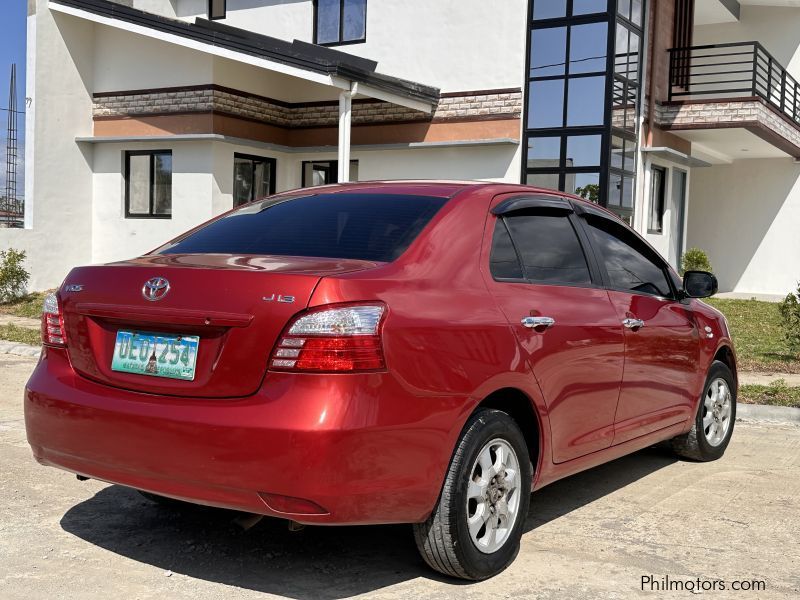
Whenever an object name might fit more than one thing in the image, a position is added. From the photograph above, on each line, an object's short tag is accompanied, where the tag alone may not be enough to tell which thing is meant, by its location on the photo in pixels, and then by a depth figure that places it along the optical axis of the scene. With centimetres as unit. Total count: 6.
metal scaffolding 2236
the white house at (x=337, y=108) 1700
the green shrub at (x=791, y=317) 1052
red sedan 337
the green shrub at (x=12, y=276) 1599
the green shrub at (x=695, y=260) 2011
